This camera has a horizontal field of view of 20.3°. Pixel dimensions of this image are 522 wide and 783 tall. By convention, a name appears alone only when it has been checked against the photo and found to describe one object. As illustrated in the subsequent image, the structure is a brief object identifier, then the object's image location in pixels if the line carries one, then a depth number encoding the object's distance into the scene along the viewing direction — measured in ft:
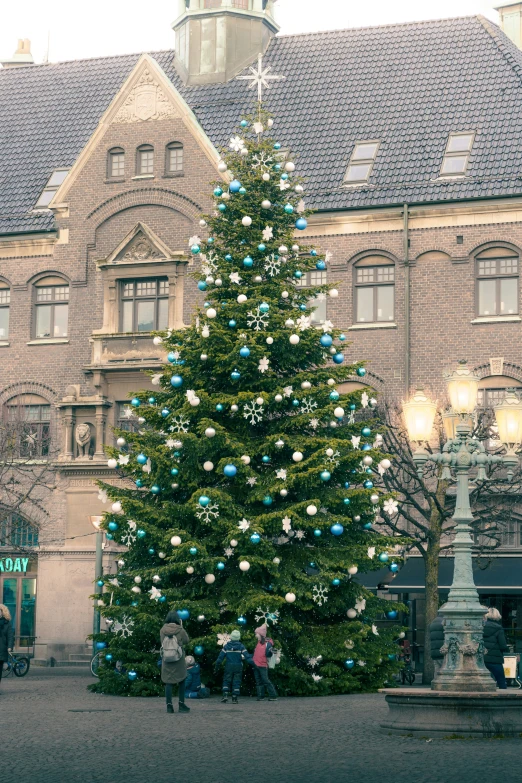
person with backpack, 73.41
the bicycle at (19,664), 108.47
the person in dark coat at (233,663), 80.33
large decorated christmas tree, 85.30
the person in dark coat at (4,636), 85.40
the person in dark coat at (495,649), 76.84
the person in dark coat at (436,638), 79.41
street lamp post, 65.10
